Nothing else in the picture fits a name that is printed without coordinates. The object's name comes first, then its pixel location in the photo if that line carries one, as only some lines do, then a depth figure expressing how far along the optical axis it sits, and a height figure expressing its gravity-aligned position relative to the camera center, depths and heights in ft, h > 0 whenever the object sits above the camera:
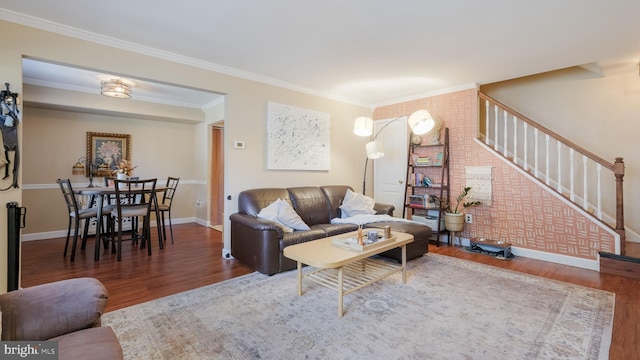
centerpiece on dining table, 14.84 +0.58
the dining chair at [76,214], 11.46 -1.45
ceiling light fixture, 13.17 +4.28
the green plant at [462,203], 13.91 -1.08
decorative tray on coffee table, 8.25 -1.88
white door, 16.72 +0.97
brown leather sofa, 9.91 -1.87
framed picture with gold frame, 16.63 +1.79
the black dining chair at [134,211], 11.45 -1.36
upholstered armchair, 3.54 -1.90
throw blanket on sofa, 12.87 -1.76
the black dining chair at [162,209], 14.10 -1.45
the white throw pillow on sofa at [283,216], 10.98 -1.36
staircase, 10.73 +0.65
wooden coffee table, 7.33 -2.14
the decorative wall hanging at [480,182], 13.76 -0.02
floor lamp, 13.51 +2.63
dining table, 11.37 -0.62
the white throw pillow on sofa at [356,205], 14.09 -1.20
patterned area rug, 5.82 -3.40
